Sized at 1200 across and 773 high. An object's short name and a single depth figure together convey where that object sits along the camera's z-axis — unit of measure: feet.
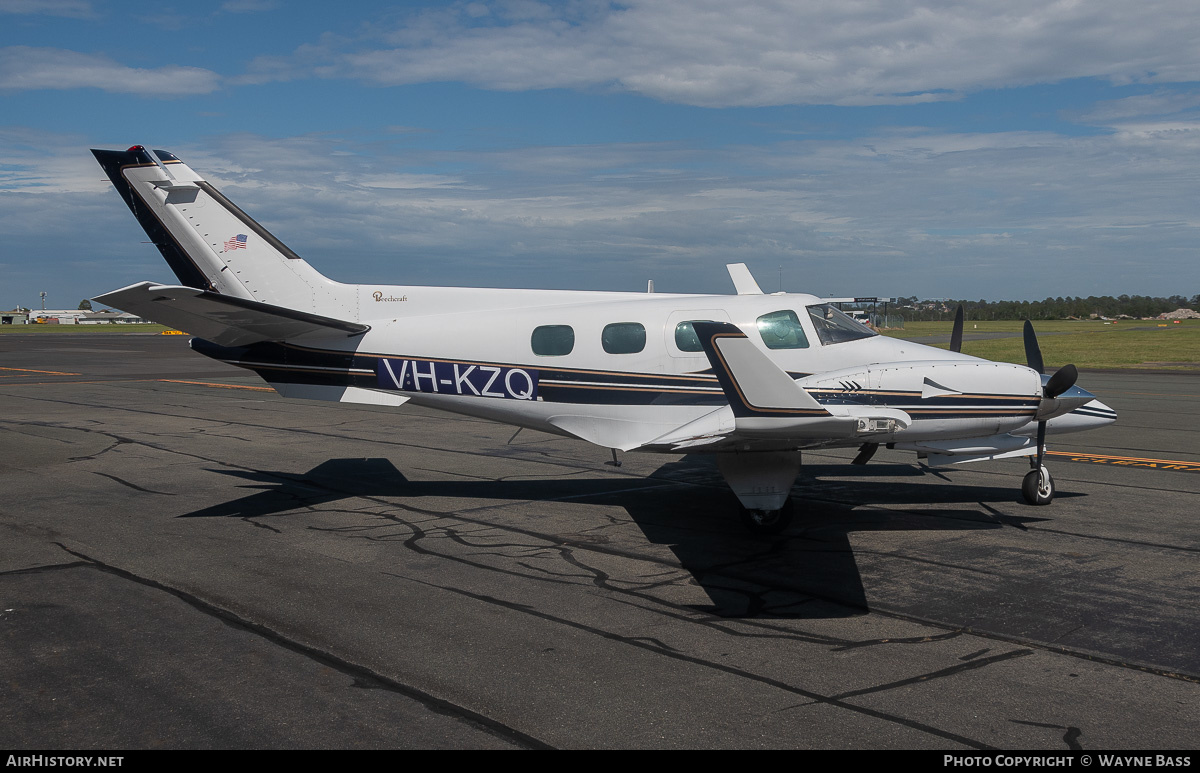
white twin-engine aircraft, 35.45
